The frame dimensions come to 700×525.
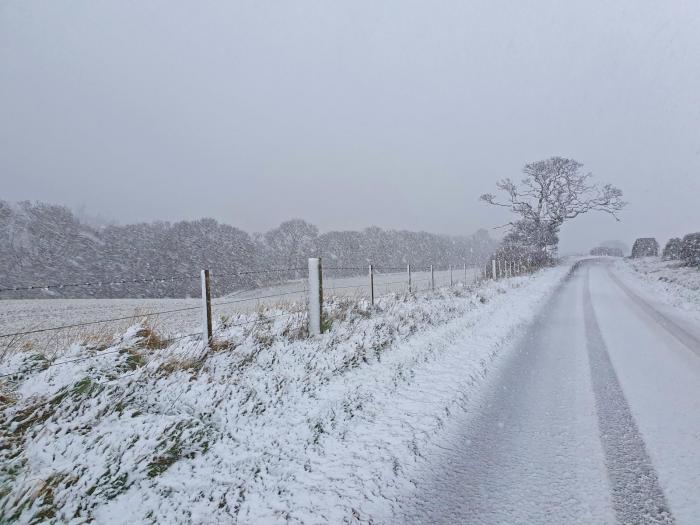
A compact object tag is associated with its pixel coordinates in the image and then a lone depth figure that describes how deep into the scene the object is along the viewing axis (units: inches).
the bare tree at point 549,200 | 1257.4
